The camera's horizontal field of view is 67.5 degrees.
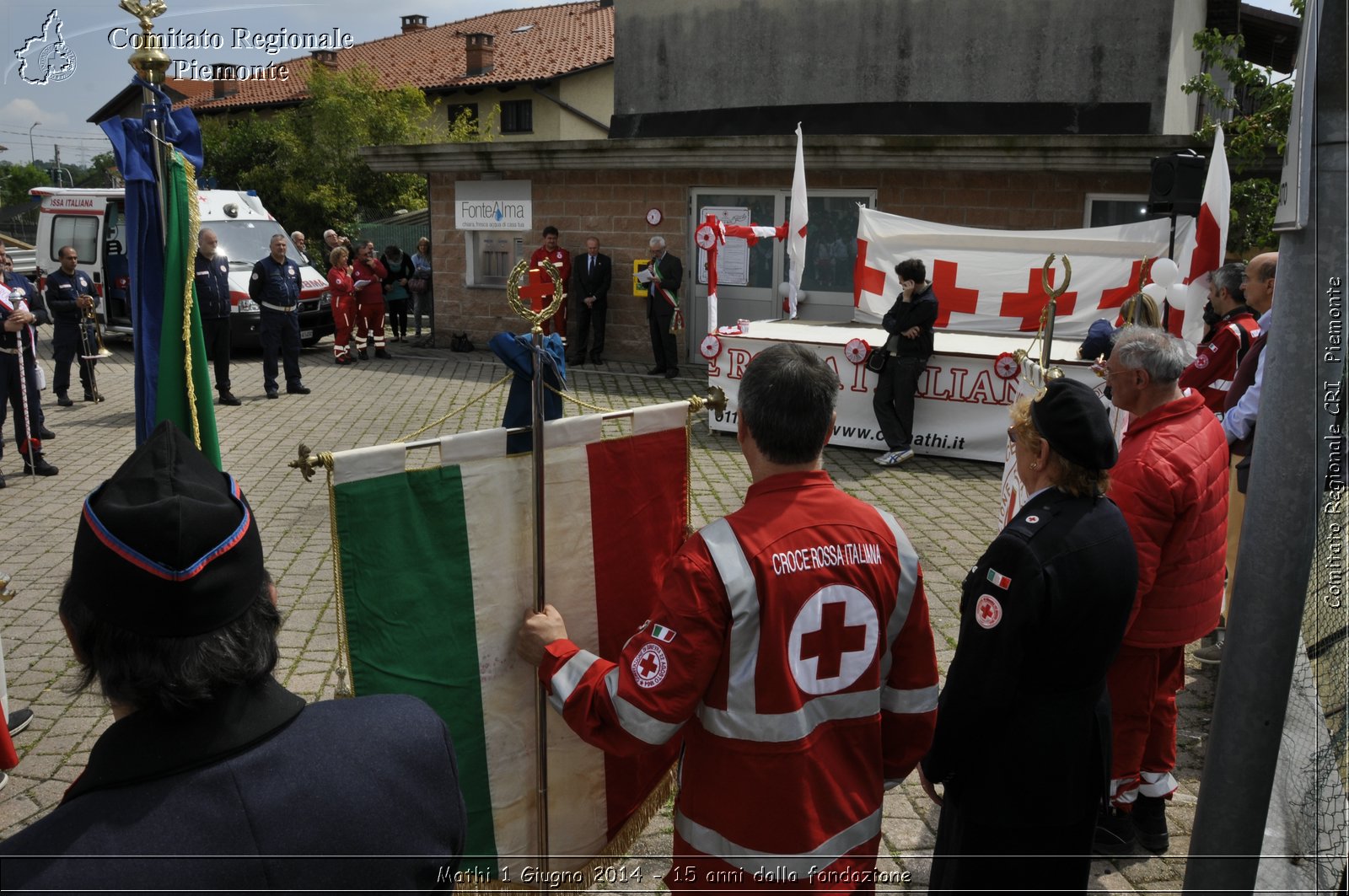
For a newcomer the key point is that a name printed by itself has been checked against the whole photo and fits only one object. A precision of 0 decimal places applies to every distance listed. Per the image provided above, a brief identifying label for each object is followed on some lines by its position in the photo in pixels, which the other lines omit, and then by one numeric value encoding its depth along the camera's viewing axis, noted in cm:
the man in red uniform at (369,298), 1563
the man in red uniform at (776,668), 220
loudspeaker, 736
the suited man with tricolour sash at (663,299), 1435
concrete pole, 204
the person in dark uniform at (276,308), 1274
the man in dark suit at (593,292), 1537
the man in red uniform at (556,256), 1518
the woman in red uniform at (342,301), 1528
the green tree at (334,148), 2544
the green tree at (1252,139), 1105
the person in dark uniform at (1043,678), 260
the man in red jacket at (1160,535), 339
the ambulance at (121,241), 1622
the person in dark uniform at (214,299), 1149
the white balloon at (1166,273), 750
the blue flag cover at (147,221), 372
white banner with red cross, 1082
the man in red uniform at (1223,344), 595
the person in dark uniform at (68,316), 1173
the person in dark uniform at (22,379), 891
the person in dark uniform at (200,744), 134
